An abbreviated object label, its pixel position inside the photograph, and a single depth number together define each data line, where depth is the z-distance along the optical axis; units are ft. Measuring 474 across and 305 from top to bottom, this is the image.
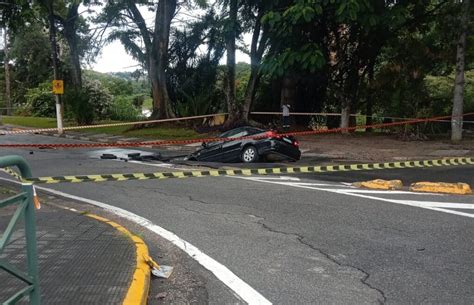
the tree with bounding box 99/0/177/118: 85.05
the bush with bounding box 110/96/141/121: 123.21
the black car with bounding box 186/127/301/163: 47.42
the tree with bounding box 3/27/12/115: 146.30
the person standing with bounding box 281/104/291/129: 68.18
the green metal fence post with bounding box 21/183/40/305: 11.46
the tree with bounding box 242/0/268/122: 72.43
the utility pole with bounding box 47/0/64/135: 80.84
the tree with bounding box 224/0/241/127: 72.13
